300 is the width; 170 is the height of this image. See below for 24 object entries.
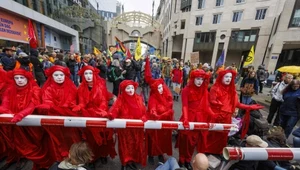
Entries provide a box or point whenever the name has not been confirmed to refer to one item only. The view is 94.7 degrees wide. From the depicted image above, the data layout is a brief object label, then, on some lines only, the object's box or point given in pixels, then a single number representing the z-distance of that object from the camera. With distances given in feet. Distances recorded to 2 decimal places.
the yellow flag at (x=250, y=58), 25.06
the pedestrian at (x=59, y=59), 15.35
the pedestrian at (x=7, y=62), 16.22
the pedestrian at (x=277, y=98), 13.06
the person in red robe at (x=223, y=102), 8.41
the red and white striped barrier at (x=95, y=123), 6.15
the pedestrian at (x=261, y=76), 30.27
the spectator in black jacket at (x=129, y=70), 18.62
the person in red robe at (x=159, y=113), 7.88
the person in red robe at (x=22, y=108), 6.70
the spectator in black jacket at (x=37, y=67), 14.24
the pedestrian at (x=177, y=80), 20.68
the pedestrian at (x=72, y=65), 21.10
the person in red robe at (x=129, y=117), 7.30
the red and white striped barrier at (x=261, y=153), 4.61
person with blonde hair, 4.65
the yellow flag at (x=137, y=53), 22.93
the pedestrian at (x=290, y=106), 11.12
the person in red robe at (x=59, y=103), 7.02
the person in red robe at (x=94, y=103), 7.53
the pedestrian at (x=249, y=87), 14.28
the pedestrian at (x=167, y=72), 25.62
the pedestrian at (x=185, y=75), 25.16
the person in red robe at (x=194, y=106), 7.89
